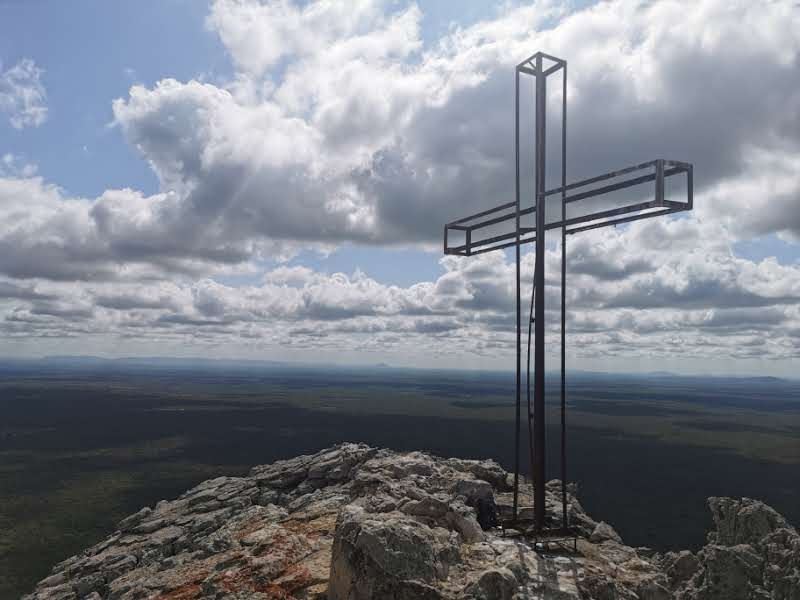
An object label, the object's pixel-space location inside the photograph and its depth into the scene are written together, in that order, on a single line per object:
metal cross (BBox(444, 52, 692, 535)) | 15.61
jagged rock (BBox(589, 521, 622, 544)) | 20.18
